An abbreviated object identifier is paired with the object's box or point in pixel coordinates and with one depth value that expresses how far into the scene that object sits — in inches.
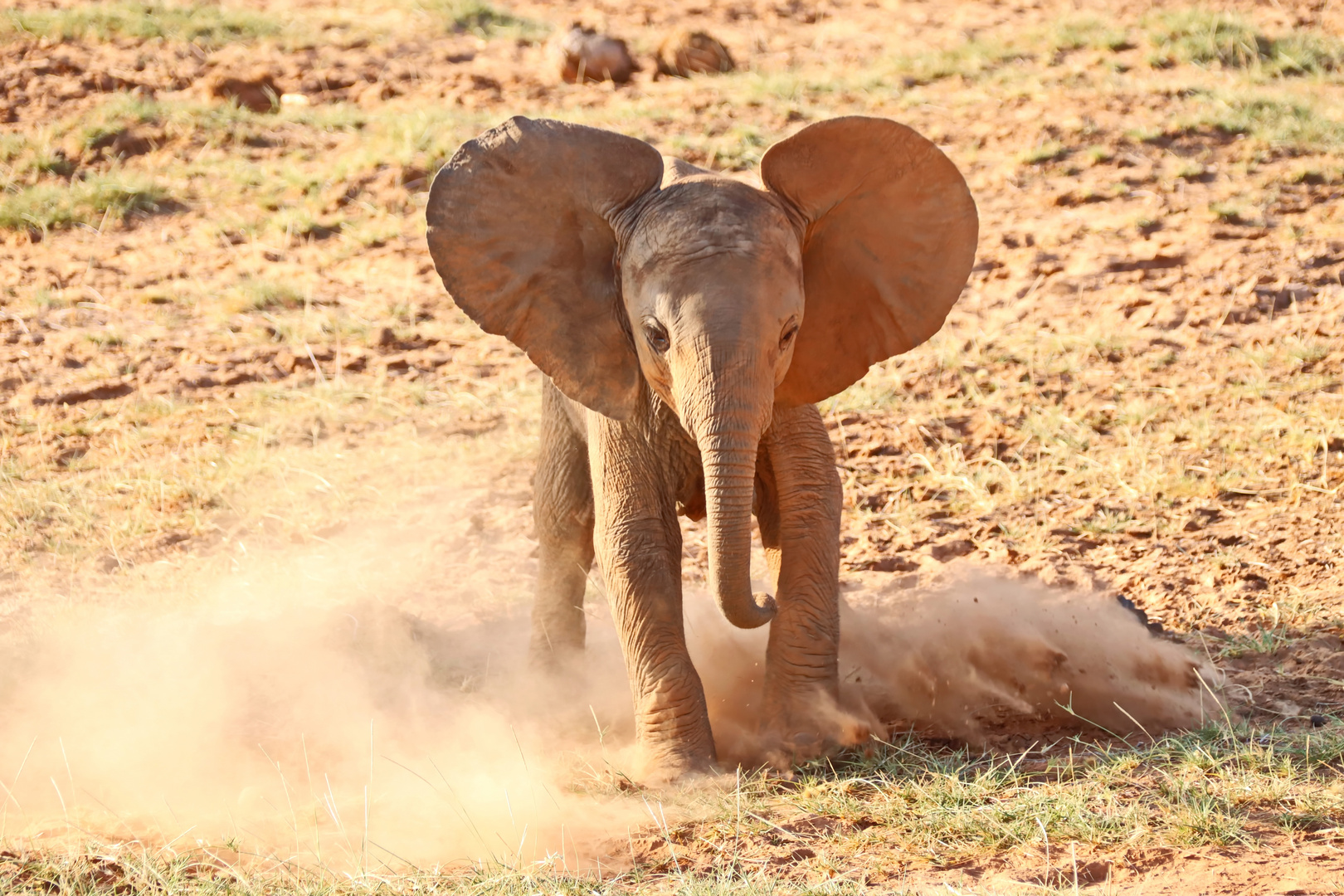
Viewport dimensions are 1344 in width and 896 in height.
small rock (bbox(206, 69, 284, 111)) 1050.1
